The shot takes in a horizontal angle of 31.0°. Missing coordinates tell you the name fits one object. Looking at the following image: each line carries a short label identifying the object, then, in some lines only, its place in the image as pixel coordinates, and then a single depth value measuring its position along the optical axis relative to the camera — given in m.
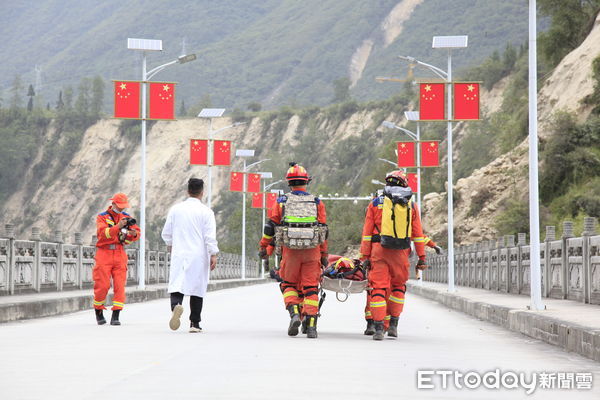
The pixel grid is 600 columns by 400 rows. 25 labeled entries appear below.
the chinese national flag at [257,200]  66.81
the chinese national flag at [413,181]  51.76
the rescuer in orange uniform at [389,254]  14.21
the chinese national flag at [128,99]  31.73
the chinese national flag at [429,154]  45.34
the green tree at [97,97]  191.16
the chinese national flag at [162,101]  31.83
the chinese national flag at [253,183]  58.34
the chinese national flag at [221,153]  44.88
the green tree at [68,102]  196.52
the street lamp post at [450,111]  31.81
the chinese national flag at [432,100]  33.09
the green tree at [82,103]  177.75
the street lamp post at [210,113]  48.05
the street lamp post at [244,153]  61.46
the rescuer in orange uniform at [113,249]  16.45
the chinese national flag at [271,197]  68.44
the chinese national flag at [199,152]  43.59
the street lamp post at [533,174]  18.23
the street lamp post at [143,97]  31.94
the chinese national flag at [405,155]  47.50
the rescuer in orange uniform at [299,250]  14.11
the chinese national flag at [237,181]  57.16
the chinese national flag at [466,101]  32.16
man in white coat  15.25
